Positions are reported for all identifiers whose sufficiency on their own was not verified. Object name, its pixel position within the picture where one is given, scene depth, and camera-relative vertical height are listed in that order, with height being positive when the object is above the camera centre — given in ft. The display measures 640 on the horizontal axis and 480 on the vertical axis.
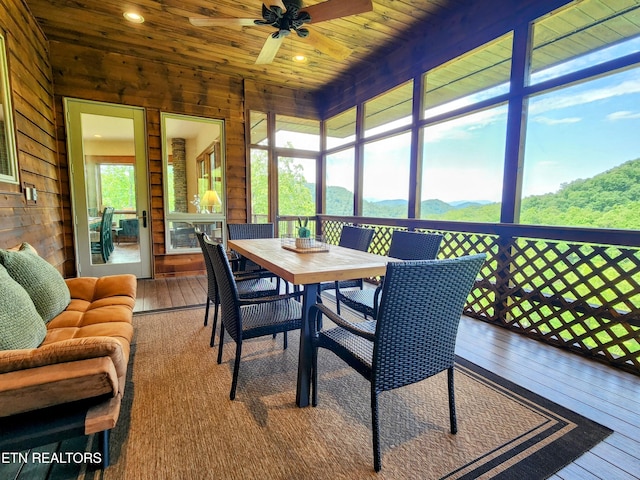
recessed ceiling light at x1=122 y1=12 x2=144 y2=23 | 10.80 +6.55
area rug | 4.32 -3.57
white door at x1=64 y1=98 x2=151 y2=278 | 13.57 +0.76
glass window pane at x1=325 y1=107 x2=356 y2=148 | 17.31 +4.59
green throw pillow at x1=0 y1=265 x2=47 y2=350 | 4.08 -1.64
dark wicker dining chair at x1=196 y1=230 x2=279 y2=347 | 7.50 -2.17
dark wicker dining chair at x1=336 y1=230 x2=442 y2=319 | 7.27 -1.20
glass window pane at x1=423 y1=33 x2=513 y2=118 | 10.61 +5.36
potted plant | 8.37 -0.84
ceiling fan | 7.46 +4.72
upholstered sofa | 3.41 -2.00
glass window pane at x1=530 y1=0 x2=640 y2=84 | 7.95 +5.17
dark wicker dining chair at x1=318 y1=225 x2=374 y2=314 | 8.99 -1.11
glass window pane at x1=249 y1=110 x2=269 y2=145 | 17.04 +4.26
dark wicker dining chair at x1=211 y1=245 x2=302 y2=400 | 5.76 -2.20
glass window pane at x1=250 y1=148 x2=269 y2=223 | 17.29 +1.13
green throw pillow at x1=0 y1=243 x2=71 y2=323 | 5.65 -1.47
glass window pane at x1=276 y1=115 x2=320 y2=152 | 17.84 +4.31
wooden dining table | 5.53 -1.18
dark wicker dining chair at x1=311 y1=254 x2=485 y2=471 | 4.07 -1.68
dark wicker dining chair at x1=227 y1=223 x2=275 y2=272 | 11.30 -0.97
